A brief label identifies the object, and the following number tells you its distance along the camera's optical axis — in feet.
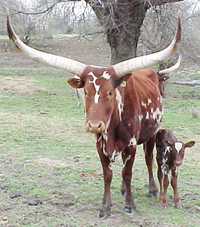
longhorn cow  25.91
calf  31.03
